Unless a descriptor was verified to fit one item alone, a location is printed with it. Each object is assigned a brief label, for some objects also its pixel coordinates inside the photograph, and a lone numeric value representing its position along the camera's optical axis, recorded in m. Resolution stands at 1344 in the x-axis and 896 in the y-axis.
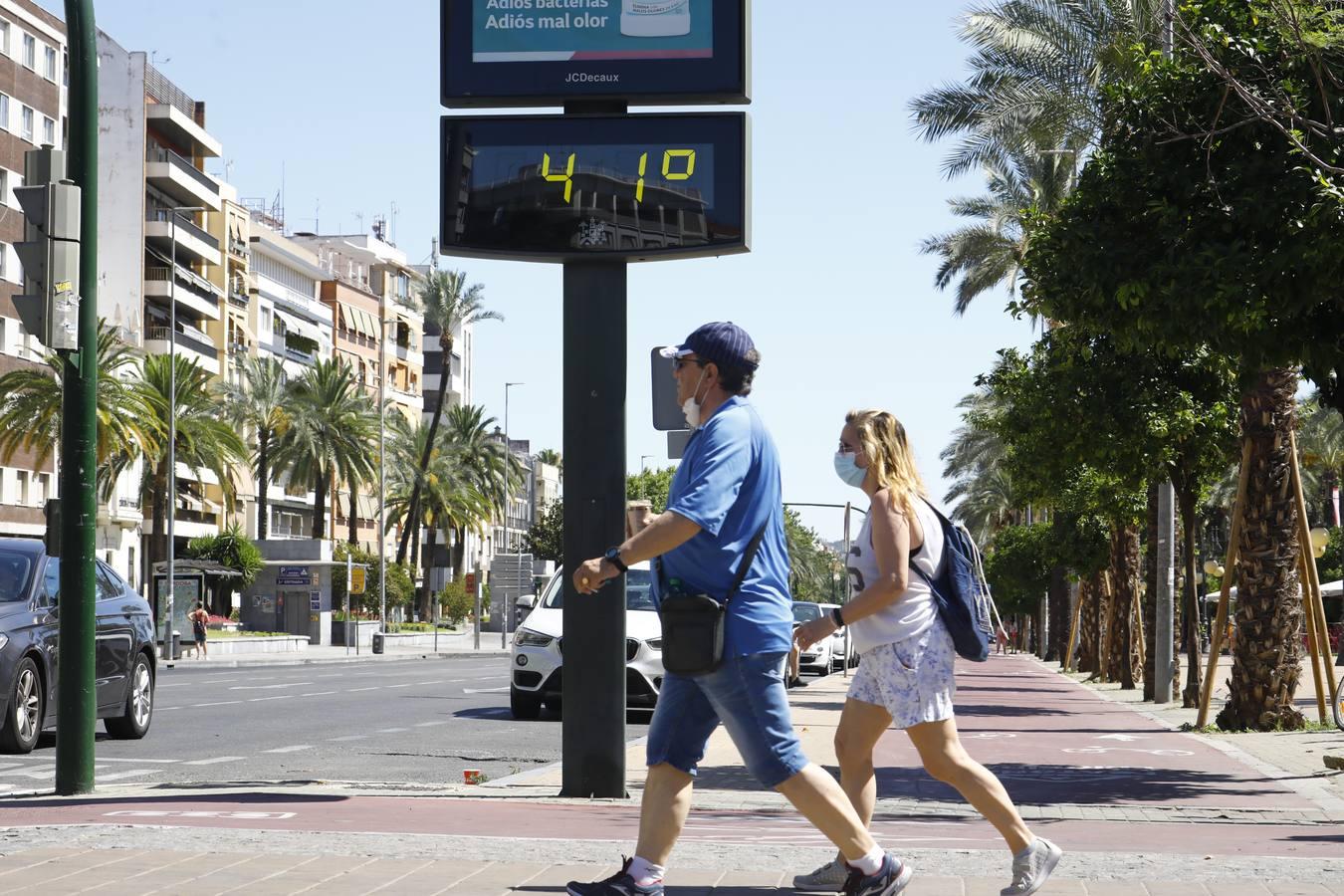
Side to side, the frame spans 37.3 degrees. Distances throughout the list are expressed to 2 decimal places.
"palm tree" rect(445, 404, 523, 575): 100.56
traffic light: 10.18
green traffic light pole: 10.18
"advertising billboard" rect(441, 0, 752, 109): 10.27
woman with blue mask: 6.81
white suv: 19.19
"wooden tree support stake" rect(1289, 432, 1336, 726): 17.80
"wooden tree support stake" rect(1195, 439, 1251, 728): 18.34
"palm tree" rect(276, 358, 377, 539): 80.75
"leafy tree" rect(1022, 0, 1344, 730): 12.46
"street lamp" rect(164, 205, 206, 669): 54.09
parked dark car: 13.86
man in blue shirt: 6.18
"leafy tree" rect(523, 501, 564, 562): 124.88
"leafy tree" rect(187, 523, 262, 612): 79.38
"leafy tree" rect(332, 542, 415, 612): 91.25
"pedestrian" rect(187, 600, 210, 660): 50.12
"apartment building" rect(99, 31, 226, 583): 77.88
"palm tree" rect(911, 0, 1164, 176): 33.56
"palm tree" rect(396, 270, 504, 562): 79.81
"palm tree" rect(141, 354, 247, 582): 59.97
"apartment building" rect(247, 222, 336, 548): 98.94
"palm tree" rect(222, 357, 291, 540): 81.69
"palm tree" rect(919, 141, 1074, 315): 44.06
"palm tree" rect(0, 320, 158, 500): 50.69
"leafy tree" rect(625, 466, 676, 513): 124.52
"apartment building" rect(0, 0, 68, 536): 61.47
